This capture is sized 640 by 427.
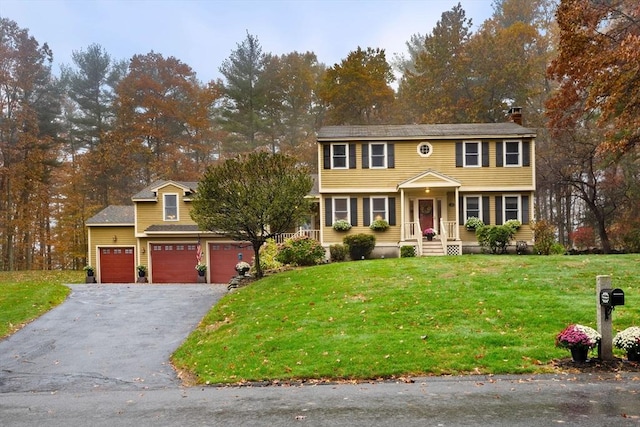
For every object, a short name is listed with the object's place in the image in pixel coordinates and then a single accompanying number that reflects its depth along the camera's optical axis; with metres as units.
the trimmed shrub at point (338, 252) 21.91
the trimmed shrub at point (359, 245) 21.84
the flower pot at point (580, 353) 8.21
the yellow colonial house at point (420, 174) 23.22
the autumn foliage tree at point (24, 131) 33.03
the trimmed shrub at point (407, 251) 21.55
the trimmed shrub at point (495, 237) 21.40
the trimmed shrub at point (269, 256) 20.36
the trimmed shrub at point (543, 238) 21.36
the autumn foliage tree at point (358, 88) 37.81
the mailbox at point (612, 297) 8.23
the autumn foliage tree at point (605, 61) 15.16
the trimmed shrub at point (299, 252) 20.25
